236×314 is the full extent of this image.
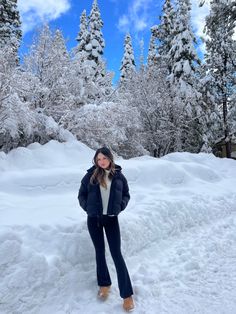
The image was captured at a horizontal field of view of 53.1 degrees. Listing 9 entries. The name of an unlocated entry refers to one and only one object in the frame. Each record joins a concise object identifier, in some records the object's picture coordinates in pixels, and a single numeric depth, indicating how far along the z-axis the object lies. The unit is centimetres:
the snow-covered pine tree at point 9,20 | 1493
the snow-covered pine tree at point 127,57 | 2450
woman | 279
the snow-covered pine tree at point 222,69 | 1651
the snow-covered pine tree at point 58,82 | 894
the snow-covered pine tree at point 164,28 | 1891
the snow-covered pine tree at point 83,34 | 1948
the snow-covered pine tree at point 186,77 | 1539
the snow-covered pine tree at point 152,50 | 1902
